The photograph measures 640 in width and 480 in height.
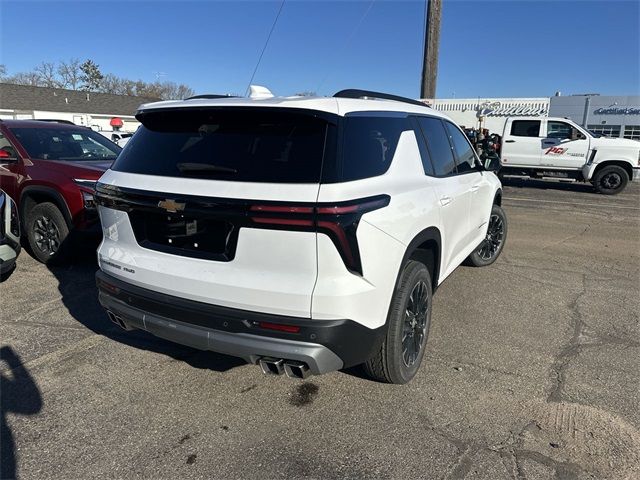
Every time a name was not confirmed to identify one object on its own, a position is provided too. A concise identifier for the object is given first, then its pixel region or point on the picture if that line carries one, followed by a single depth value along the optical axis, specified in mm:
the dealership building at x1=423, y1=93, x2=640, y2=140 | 40469
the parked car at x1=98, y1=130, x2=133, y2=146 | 27162
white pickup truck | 13672
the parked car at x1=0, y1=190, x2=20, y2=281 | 4531
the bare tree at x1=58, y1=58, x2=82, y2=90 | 70938
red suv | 5180
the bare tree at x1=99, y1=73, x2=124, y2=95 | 73500
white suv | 2334
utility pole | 11562
